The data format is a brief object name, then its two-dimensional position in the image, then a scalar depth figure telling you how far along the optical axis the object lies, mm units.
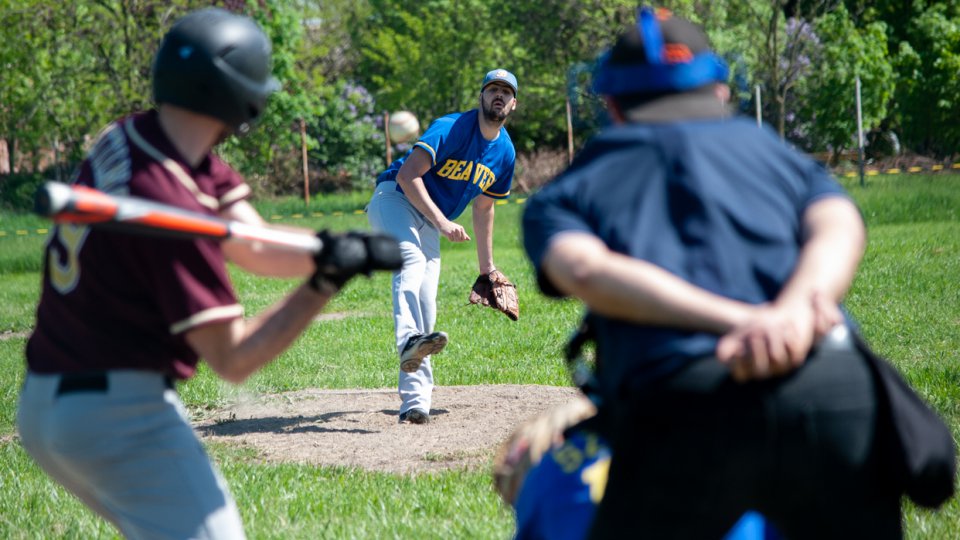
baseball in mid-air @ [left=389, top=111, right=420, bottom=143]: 20734
